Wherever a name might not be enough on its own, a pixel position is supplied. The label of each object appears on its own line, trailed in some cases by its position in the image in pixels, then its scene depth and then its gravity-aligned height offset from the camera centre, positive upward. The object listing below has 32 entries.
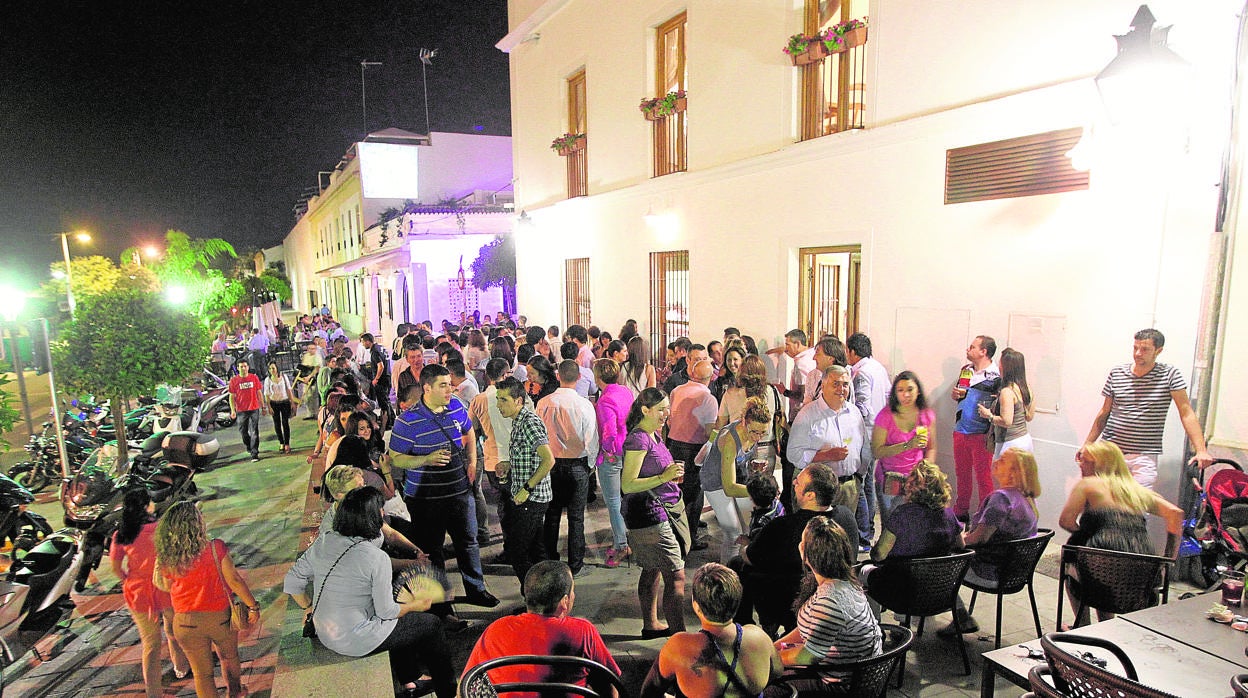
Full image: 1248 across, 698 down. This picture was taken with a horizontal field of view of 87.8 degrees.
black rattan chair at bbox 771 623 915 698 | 2.72 -1.67
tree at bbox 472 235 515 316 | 19.84 +0.64
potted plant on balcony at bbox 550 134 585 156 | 13.44 +2.96
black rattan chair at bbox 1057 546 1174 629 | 3.44 -1.62
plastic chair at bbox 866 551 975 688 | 3.54 -1.68
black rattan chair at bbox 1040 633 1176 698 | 2.24 -1.46
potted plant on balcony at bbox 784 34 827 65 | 7.45 +2.71
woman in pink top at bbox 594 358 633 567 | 5.33 -1.28
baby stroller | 4.32 -1.66
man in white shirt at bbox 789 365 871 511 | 4.86 -1.16
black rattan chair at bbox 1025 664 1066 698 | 2.45 -1.55
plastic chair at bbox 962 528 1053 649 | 3.75 -1.65
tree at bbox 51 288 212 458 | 7.55 -0.69
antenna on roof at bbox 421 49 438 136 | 26.62 +9.44
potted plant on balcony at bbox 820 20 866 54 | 7.07 +2.70
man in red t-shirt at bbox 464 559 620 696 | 2.60 -1.42
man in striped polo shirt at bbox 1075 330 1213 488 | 4.67 -0.94
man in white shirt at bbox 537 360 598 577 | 4.98 -1.22
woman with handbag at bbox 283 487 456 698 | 3.15 -1.46
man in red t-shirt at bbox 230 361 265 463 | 9.45 -1.69
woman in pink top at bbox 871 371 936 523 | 5.18 -1.20
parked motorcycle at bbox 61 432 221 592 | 6.65 -2.15
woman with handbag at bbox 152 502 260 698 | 3.42 -1.60
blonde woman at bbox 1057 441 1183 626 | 3.64 -1.31
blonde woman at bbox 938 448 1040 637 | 3.81 -1.36
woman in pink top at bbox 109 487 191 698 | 3.74 -1.70
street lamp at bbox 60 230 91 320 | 7.74 +0.07
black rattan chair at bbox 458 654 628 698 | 2.39 -1.52
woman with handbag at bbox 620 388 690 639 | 3.99 -1.43
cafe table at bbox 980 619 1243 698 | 2.57 -1.60
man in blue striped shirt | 4.59 -1.31
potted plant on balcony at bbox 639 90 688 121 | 10.23 +2.84
